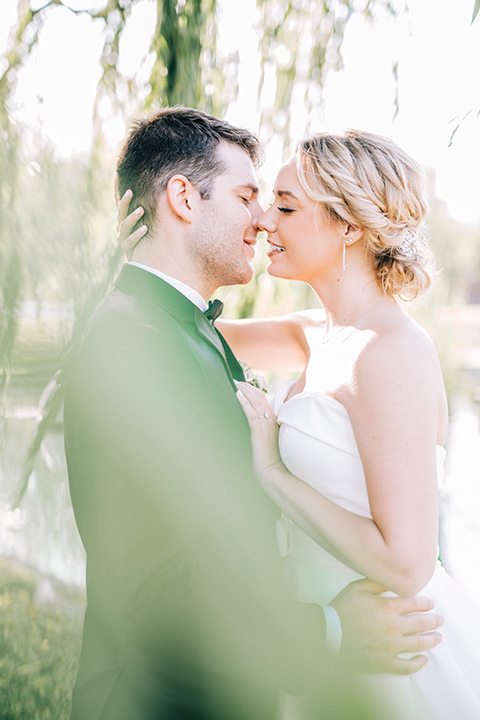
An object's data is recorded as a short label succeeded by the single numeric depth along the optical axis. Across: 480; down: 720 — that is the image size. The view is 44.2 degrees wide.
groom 1.27
